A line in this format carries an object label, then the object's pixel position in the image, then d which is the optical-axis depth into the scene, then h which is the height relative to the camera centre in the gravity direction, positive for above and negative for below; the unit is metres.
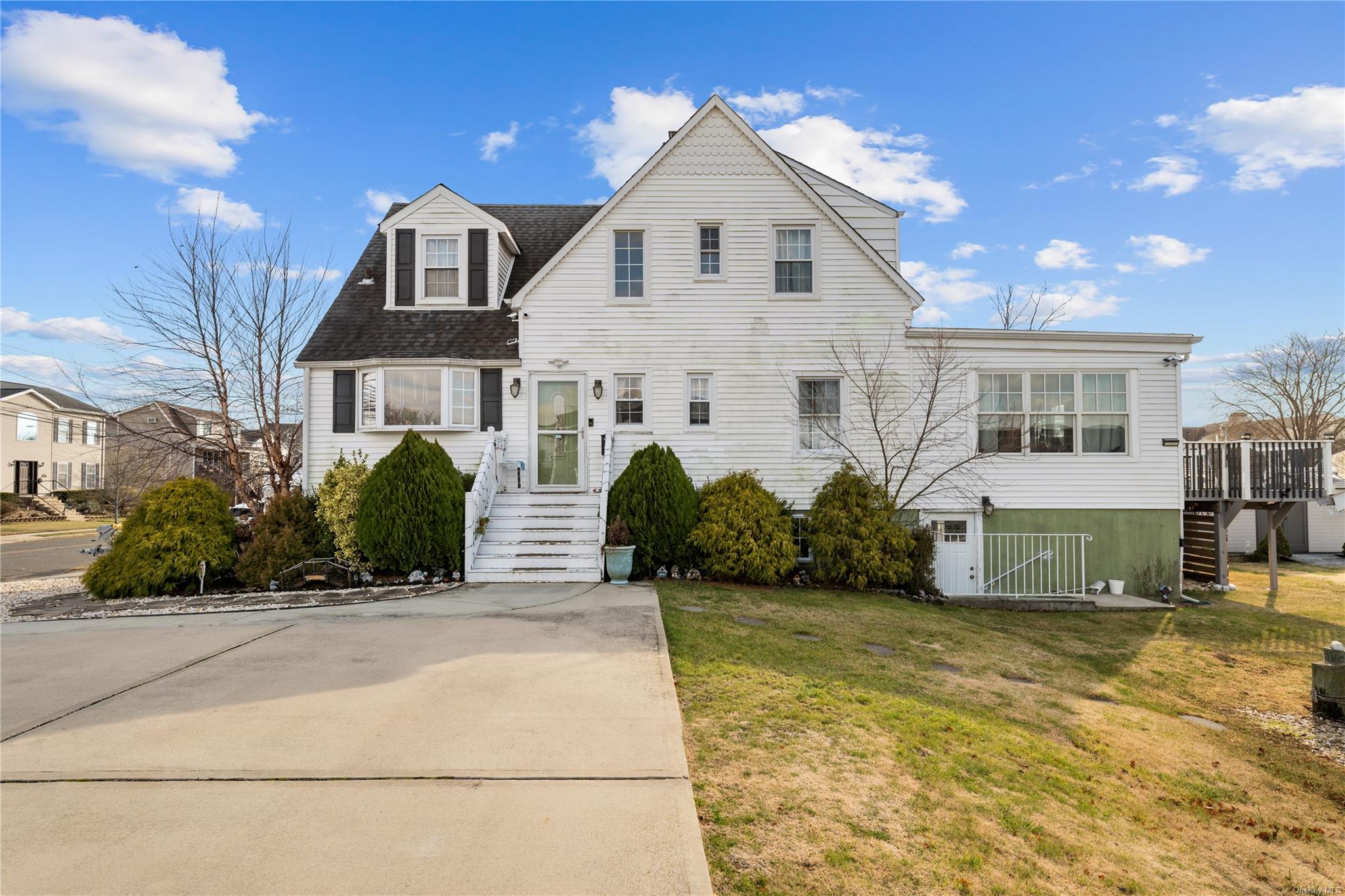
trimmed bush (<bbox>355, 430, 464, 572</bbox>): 11.66 -0.77
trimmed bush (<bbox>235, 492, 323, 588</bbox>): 12.09 -1.26
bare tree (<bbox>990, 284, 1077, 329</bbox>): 32.22 +7.54
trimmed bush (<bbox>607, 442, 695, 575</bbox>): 11.93 -0.61
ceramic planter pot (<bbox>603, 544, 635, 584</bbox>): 11.19 -1.49
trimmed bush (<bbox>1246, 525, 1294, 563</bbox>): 22.31 -2.62
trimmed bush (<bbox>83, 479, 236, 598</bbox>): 11.59 -1.28
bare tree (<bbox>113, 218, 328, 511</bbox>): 16.48 +2.30
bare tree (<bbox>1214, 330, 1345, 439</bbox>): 34.59 +4.48
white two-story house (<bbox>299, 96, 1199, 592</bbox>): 14.00 +1.96
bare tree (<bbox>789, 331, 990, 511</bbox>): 13.97 +1.12
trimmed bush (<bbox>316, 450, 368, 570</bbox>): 12.38 -0.65
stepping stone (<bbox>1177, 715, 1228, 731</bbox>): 6.71 -2.51
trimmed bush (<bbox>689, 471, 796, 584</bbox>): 11.75 -1.17
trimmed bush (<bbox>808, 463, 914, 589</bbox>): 12.06 -1.21
